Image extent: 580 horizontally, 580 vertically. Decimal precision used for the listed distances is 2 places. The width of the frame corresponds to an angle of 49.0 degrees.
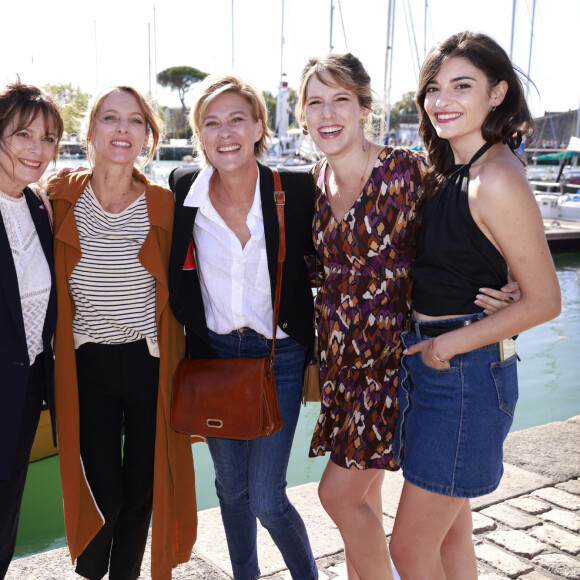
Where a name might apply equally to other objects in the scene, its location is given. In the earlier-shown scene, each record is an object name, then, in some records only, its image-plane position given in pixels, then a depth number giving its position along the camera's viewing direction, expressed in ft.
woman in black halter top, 6.75
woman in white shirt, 8.55
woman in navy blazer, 7.77
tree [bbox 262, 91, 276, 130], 170.36
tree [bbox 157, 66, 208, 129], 234.27
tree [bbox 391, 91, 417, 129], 235.40
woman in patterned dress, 7.97
